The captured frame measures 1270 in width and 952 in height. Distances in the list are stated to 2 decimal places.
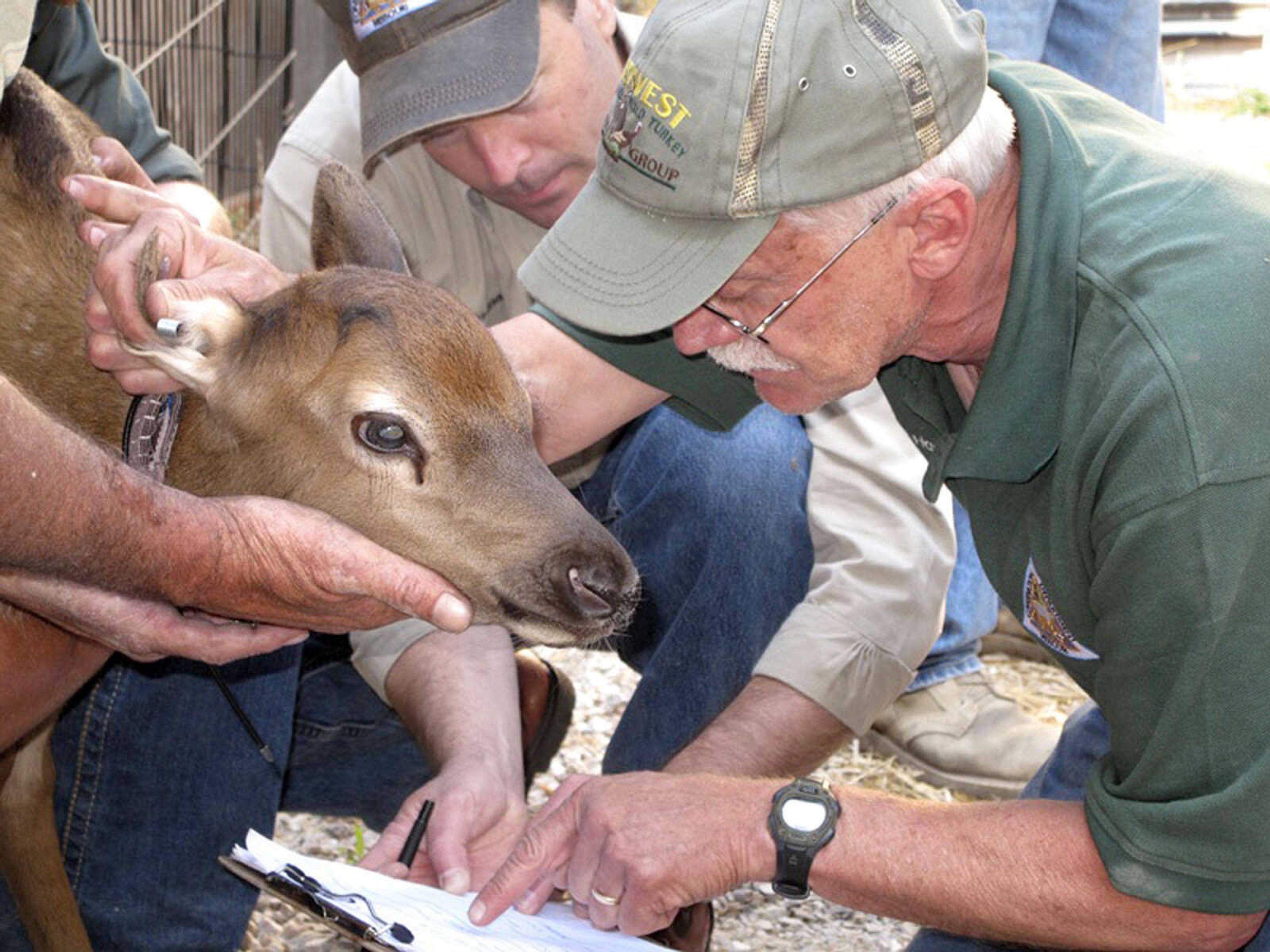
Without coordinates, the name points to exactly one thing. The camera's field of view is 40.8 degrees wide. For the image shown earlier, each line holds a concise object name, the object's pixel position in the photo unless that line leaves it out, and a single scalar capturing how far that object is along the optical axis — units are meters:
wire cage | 7.24
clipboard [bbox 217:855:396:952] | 2.62
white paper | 2.70
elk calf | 3.06
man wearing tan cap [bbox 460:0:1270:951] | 2.55
